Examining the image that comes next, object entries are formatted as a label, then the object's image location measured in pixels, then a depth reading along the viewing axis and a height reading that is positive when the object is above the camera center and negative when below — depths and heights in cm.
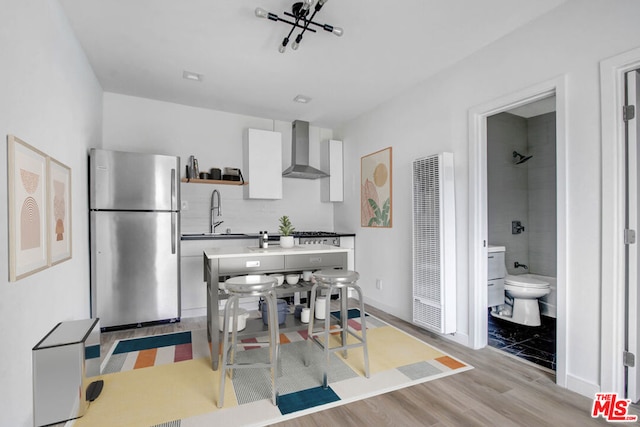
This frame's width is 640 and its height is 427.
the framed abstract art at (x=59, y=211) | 179 +1
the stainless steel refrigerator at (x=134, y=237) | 294 -26
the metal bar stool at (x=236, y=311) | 180 -66
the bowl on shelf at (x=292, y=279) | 248 -57
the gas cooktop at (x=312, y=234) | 404 -33
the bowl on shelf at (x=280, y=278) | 244 -56
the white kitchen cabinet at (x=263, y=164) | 414 +67
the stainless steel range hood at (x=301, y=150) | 438 +91
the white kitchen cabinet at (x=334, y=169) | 464 +65
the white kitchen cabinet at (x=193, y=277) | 344 -77
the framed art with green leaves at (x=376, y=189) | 370 +28
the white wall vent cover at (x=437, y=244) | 273 -33
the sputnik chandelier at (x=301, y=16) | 193 +136
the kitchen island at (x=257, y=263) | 222 -42
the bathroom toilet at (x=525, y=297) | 317 -96
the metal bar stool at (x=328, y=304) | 206 -71
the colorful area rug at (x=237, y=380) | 172 -119
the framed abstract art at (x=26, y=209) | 131 +2
